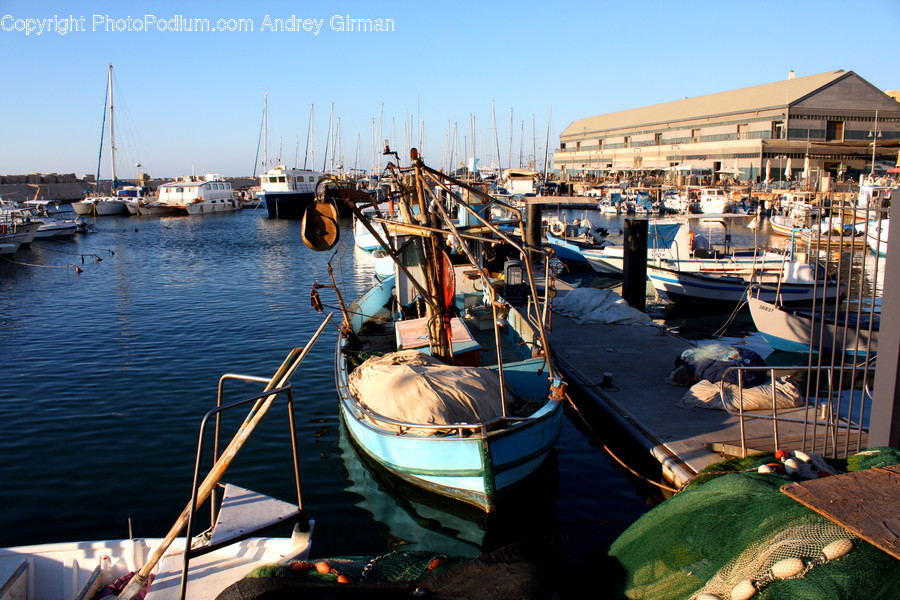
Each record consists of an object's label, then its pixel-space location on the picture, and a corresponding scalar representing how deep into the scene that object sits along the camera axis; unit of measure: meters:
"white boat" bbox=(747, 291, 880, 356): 15.02
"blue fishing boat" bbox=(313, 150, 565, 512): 7.87
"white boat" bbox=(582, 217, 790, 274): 22.66
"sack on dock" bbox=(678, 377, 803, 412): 9.95
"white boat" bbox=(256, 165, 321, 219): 68.00
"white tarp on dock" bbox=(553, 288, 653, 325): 16.53
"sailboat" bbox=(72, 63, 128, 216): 72.56
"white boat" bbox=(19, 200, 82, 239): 45.59
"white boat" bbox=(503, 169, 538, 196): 70.94
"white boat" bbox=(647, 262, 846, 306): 19.59
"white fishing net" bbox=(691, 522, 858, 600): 3.59
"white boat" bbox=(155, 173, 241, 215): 74.88
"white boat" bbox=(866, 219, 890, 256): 24.87
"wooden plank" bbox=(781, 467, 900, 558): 3.51
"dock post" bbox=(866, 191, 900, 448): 5.57
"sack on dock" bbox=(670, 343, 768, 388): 10.82
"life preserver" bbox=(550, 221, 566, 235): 34.58
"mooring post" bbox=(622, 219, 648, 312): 19.80
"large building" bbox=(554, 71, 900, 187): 68.19
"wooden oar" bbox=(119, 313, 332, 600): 4.69
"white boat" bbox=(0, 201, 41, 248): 37.41
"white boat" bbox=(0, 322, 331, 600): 5.16
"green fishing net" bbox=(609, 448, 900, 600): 3.48
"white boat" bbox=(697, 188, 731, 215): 54.58
